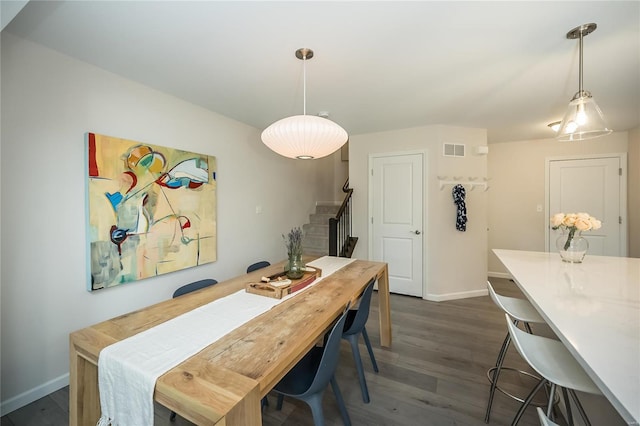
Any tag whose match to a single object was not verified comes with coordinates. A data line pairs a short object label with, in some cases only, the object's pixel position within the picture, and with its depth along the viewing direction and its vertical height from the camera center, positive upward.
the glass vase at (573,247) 1.98 -0.28
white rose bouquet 1.88 -0.09
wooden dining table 0.82 -0.56
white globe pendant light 1.70 +0.51
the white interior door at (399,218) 3.70 -0.10
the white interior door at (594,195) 3.80 +0.24
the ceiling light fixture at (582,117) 1.62 +0.62
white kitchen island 0.77 -0.46
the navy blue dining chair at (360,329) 1.76 -0.82
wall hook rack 3.57 +0.41
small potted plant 1.92 -0.35
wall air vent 3.58 +0.85
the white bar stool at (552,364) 1.05 -0.67
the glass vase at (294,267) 1.91 -0.41
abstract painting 1.99 +0.02
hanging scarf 3.51 +0.05
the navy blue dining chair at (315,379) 1.21 -0.86
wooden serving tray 1.62 -0.49
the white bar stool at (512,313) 1.60 -0.65
